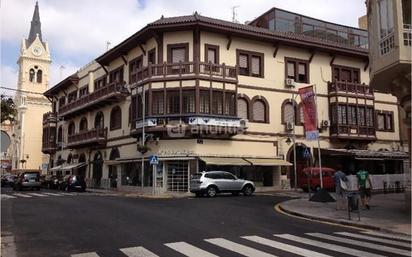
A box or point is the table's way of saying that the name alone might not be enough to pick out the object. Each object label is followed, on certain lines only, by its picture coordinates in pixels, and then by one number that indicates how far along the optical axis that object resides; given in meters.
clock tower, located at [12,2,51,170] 88.81
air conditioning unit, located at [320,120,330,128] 38.71
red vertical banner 22.88
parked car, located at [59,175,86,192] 37.78
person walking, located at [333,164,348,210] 18.34
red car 32.54
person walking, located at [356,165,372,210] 18.98
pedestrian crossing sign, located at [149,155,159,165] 30.07
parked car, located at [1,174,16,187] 58.55
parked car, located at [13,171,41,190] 40.91
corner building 33.50
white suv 27.66
